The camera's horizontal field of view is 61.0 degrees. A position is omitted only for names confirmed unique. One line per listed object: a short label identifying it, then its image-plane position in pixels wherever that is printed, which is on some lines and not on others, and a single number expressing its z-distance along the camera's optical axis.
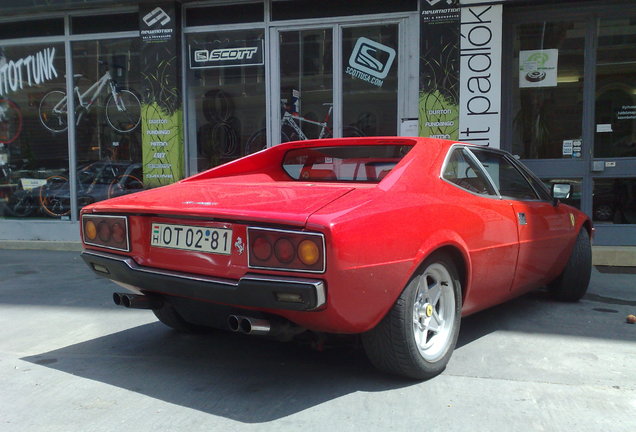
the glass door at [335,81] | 8.01
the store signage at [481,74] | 7.29
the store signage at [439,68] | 7.42
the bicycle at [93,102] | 8.86
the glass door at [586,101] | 7.38
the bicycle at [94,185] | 8.88
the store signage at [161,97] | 8.31
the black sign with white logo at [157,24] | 8.27
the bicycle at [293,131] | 8.23
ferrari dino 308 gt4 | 2.54
